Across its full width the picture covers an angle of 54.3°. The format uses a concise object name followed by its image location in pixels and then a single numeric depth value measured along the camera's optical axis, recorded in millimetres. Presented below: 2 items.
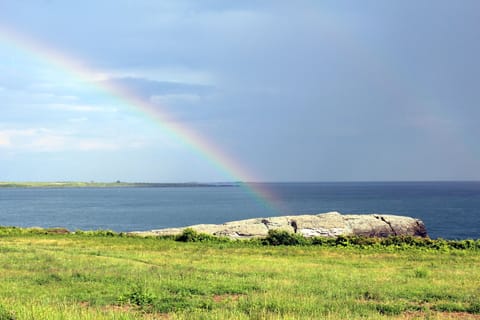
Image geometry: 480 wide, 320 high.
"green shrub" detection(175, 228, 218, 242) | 37875
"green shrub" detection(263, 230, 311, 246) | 35656
